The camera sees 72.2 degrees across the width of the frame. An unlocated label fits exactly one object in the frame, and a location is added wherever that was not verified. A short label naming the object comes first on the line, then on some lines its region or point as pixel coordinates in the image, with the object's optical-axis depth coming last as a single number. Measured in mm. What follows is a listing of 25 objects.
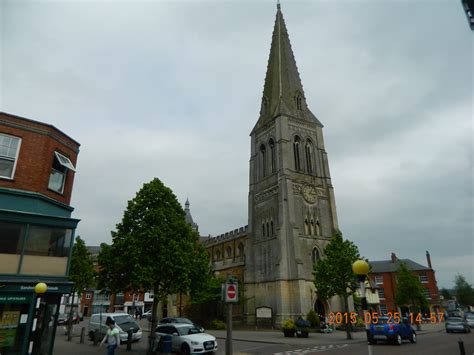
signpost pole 12212
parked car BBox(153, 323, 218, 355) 17047
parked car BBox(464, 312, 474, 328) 38062
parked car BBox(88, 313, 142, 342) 22609
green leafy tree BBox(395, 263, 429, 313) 41719
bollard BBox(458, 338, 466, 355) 12878
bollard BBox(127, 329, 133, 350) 19344
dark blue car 20766
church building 38375
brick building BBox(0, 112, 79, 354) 14016
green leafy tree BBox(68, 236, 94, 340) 28766
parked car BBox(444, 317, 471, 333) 30297
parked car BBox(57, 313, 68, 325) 45609
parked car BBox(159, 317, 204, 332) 26409
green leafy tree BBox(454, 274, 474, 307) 78750
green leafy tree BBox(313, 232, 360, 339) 27844
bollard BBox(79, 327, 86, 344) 23672
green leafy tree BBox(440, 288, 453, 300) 102138
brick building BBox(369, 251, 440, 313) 63628
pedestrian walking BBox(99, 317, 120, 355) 13102
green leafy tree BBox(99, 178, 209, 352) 17922
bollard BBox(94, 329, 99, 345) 22531
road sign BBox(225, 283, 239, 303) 12977
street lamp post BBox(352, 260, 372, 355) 9227
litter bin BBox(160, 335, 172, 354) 15719
